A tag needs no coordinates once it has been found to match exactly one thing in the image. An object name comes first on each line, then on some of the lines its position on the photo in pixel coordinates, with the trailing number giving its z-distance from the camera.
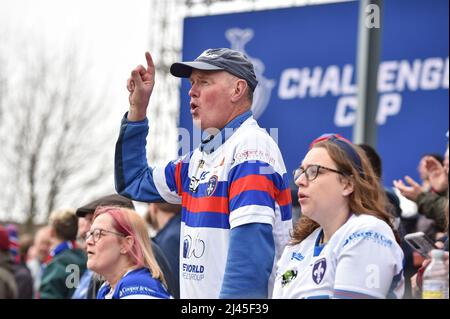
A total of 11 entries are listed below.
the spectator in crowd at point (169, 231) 7.30
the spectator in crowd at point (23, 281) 8.85
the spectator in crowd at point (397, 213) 5.96
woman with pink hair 5.33
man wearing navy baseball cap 4.36
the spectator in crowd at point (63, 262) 7.68
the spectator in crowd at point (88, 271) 6.14
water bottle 5.26
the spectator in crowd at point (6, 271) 7.71
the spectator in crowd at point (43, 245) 10.88
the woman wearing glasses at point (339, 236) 4.12
